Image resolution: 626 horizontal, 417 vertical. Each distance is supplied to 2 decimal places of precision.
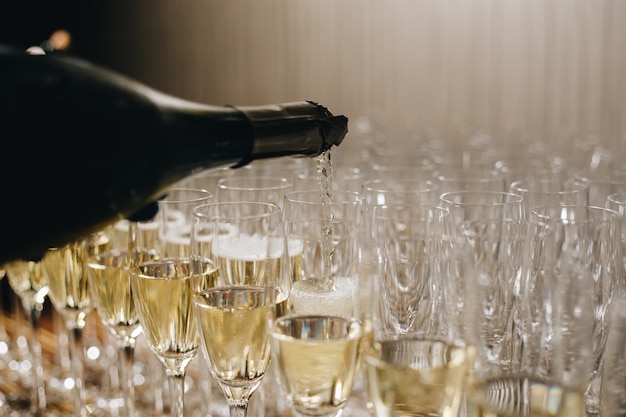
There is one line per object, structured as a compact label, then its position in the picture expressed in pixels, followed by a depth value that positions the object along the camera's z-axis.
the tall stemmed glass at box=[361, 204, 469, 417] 0.98
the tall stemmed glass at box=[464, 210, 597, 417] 0.71
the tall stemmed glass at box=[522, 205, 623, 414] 0.88
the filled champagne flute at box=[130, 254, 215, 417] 1.04
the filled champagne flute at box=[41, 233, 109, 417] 1.25
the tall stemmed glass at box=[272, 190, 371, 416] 0.85
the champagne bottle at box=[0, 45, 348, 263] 0.90
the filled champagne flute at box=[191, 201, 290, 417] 0.95
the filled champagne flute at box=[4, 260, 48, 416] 1.46
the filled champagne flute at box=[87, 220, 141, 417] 1.18
